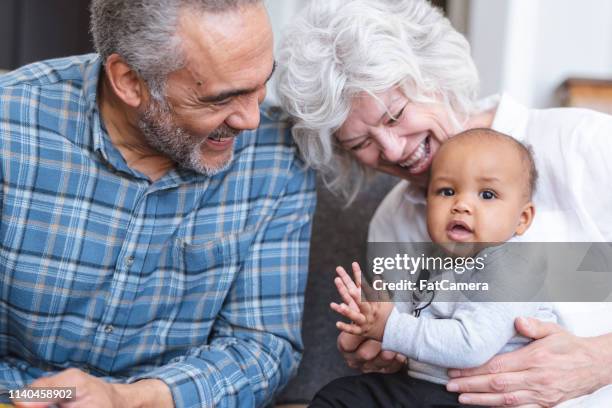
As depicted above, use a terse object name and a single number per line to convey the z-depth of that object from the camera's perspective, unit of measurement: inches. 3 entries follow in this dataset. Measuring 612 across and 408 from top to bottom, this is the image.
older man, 57.4
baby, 54.1
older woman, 62.7
